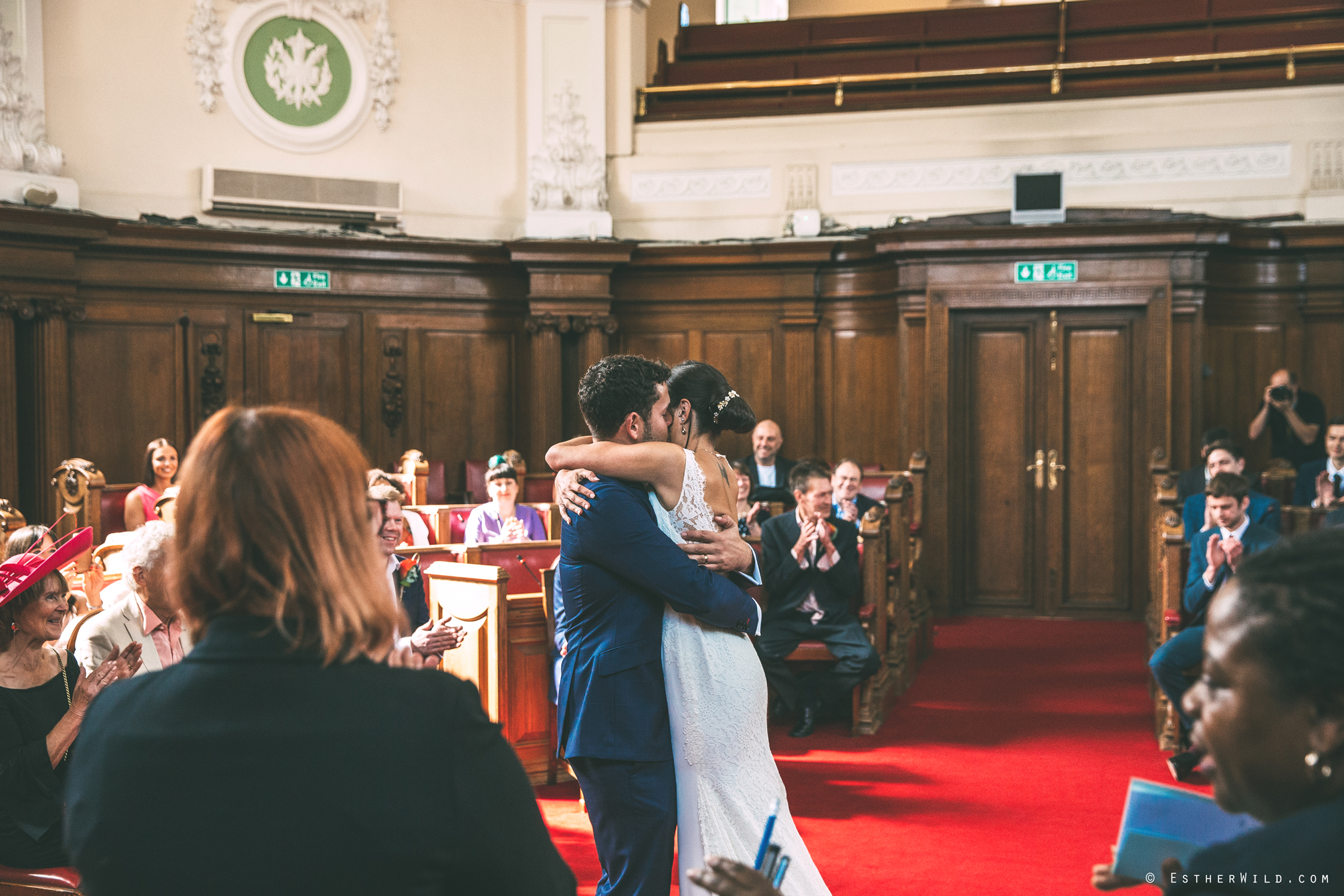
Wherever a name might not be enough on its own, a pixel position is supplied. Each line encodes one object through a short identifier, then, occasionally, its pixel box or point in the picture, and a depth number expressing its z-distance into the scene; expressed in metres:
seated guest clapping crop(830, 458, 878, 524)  6.38
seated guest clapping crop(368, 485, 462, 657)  3.43
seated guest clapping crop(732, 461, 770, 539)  6.62
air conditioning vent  9.17
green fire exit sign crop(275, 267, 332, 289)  9.36
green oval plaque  9.43
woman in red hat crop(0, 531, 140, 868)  2.51
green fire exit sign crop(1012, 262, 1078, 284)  8.72
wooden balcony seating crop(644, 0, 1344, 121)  9.20
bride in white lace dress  2.42
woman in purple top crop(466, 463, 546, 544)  6.67
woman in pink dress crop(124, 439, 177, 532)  6.77
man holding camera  8.19
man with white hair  2.91
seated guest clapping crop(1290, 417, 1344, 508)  6.64
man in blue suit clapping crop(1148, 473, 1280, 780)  4.89
